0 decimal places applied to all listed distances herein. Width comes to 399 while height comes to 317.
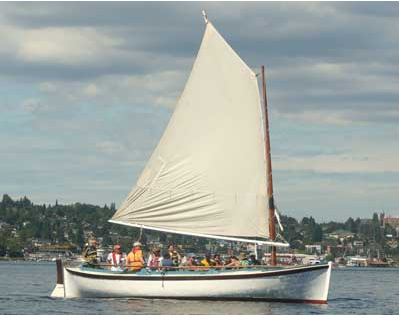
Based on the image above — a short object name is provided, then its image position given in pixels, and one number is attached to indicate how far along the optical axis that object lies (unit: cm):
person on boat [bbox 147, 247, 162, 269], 6106
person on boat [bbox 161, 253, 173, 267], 6103
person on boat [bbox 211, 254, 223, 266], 6134
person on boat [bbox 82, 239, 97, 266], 6356
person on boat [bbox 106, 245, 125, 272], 6241
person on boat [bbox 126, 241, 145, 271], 6150
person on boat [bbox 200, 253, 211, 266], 6097
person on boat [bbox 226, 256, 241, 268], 5983
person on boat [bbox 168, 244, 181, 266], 6178
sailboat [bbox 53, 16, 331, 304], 6100
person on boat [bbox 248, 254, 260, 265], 6028
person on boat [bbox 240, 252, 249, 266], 5995
